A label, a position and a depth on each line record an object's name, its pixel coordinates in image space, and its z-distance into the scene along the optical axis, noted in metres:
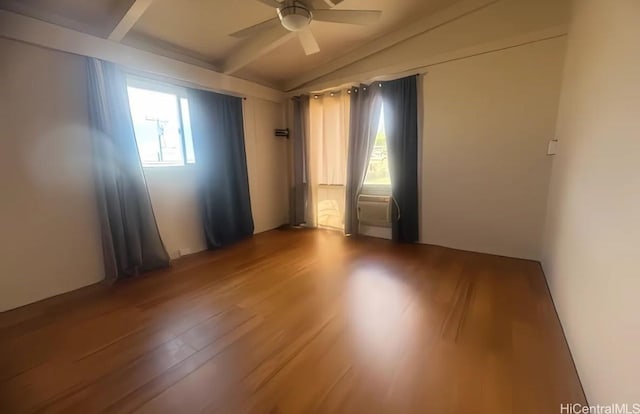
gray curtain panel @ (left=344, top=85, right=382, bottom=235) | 3.98
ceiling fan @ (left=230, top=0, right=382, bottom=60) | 2.11
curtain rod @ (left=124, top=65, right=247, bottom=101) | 2.98
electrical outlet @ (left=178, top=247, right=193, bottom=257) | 3.64
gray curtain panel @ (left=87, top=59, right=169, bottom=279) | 2.72
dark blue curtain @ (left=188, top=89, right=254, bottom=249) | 3.72
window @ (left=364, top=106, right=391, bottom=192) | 4.05
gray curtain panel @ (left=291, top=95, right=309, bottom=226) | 4.71
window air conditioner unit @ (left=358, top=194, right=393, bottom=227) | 3.98
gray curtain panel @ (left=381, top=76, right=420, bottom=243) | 3.67
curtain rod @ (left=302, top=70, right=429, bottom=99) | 3.64
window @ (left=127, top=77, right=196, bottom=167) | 3.19
